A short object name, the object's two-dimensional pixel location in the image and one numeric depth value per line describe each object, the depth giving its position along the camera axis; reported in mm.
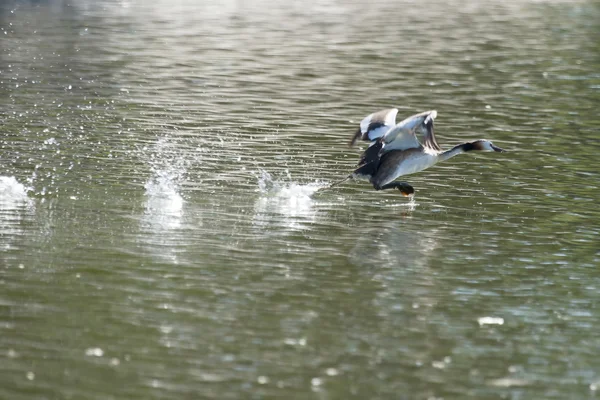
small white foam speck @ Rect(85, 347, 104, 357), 19511
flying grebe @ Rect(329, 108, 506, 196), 32531
